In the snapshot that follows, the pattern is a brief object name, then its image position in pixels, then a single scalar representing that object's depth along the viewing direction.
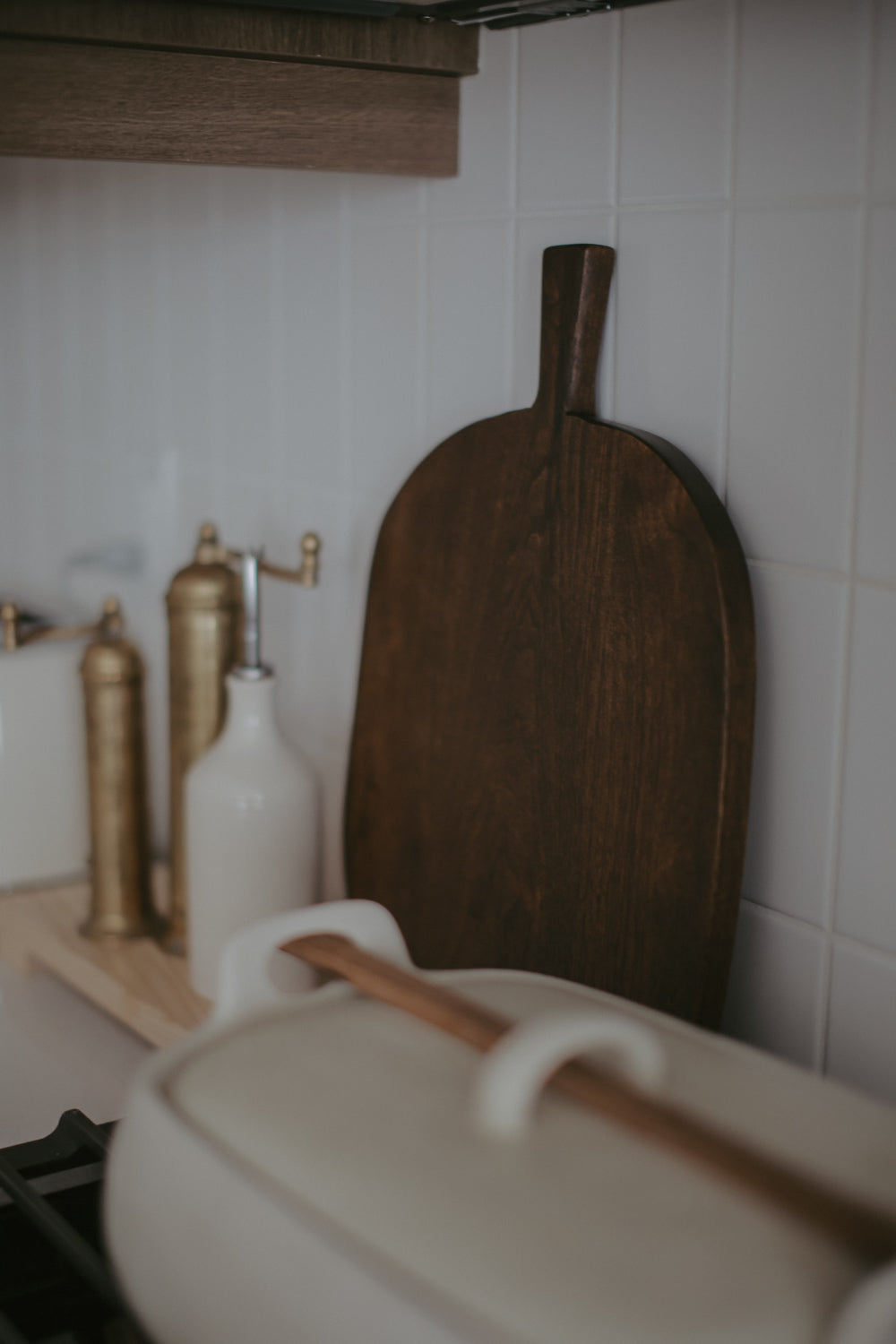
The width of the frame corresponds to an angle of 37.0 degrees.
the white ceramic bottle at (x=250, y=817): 0.93
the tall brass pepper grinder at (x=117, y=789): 1.09
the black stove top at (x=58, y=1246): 0.58
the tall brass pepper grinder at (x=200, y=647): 1.03
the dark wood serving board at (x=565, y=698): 0.70
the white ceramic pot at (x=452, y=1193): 0.38
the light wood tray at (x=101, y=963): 0.98
